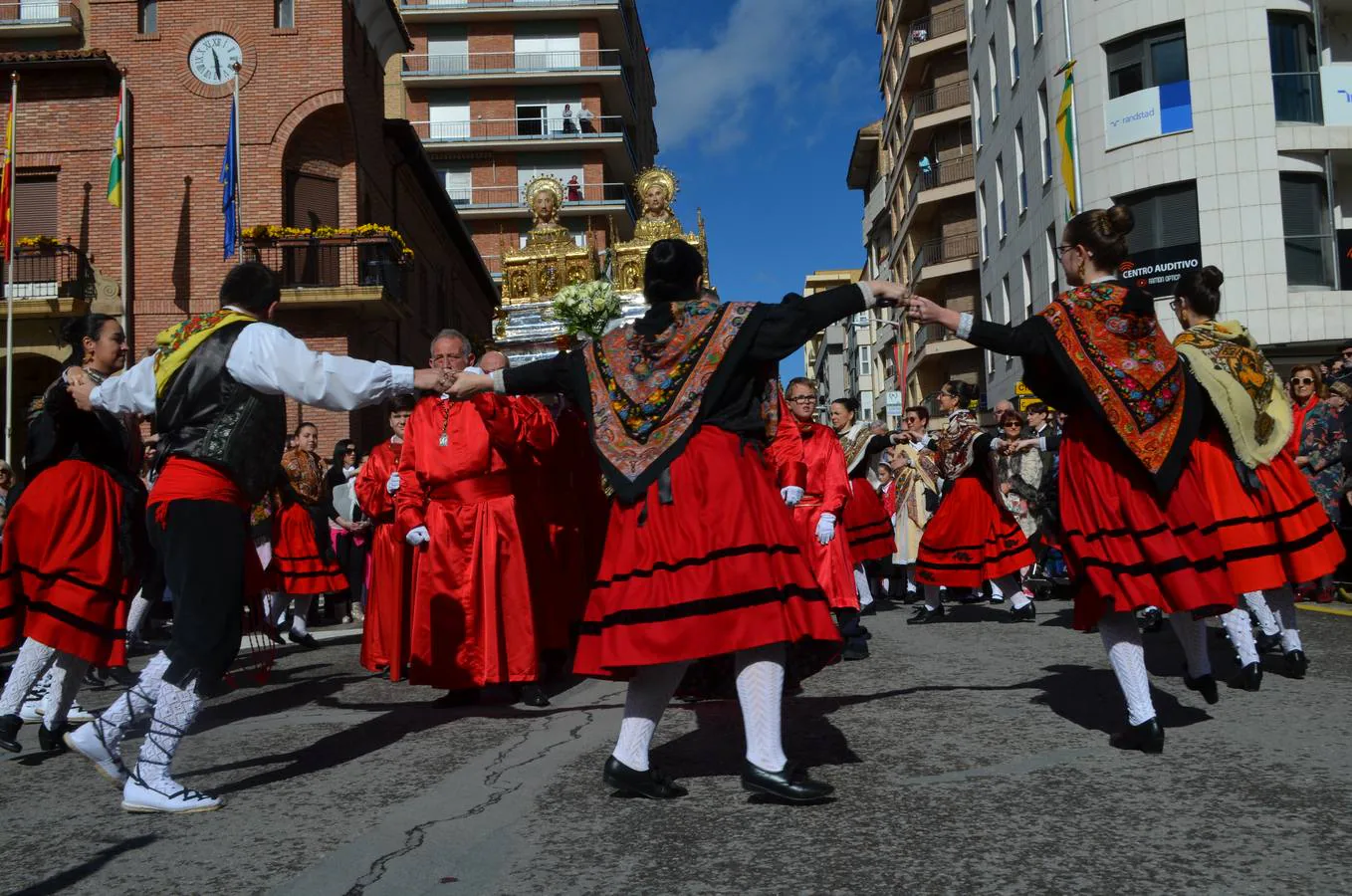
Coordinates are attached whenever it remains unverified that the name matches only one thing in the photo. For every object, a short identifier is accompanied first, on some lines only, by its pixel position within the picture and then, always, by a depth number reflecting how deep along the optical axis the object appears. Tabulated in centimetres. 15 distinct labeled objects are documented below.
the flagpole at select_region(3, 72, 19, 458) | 2059
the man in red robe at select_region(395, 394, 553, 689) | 704
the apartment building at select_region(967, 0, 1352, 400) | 2589
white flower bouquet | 1135
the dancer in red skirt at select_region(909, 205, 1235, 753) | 505
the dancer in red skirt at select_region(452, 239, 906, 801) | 422
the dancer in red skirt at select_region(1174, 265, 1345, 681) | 655
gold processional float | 1755
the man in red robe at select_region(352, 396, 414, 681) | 754
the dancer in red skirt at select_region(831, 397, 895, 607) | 1160
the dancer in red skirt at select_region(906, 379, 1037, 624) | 1112
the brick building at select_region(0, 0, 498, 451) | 2272
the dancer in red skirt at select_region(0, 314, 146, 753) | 587
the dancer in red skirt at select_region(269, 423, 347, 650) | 1170
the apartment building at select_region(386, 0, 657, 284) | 4959
